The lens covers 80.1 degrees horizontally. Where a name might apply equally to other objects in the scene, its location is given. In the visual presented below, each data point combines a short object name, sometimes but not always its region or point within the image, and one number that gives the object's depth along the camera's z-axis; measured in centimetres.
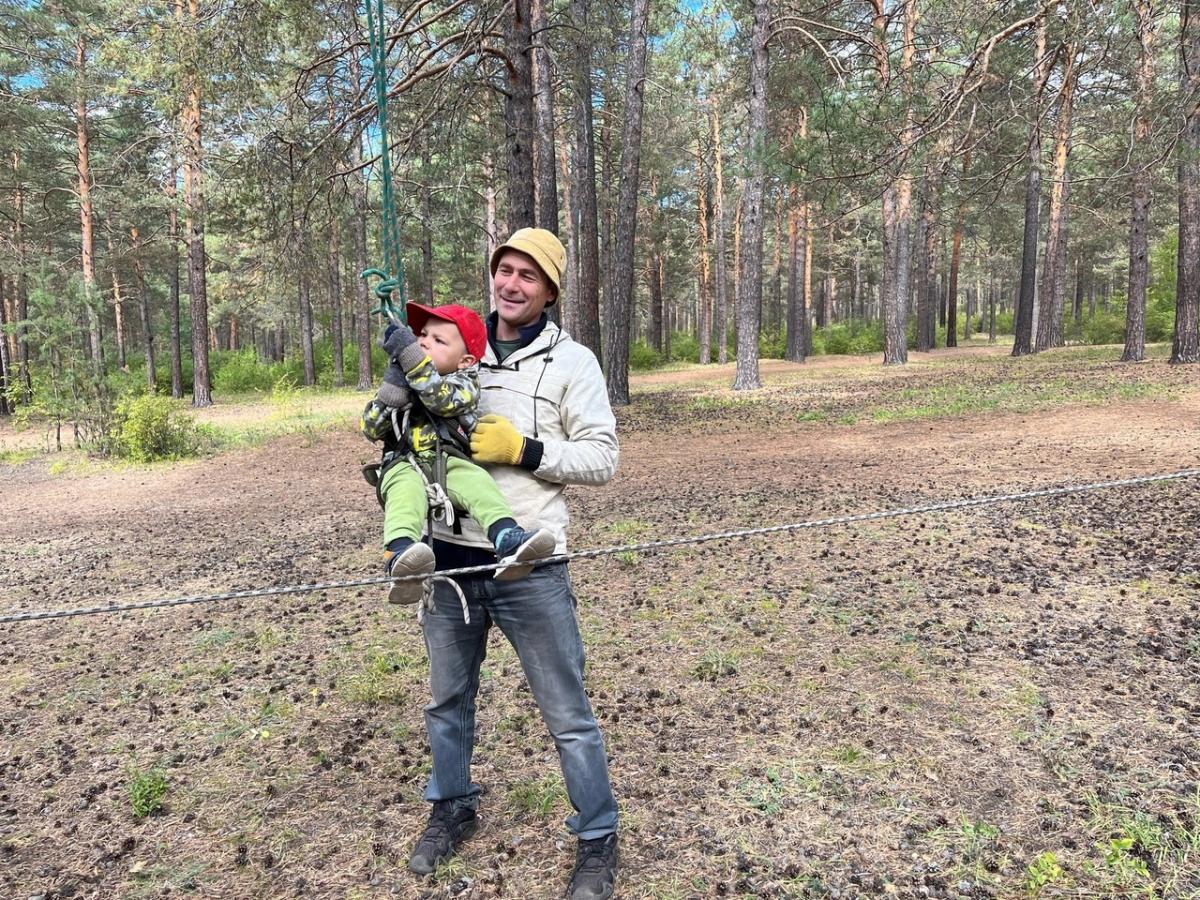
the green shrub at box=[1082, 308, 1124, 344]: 2727
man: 215
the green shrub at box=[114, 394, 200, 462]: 1134
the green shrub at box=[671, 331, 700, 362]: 3238
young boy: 202
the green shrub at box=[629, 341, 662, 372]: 2797
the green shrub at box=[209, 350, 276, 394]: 2494
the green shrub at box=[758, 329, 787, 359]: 3145
